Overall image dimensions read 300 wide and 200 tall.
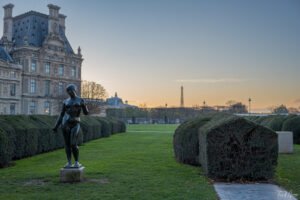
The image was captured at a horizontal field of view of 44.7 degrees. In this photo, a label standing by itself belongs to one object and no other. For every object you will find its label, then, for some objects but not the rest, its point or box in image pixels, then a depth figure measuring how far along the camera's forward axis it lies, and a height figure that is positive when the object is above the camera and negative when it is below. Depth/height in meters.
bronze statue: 9.07 -0.10
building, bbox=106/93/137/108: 144.88 +5.77
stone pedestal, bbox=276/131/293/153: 16.47 -1.23
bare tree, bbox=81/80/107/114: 76.56 +5.10
